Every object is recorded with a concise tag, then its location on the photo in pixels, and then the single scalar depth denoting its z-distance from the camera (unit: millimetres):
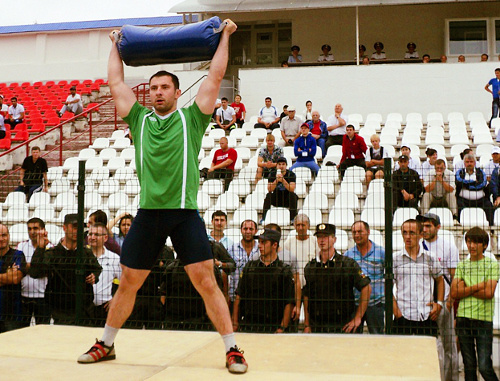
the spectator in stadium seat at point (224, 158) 12266
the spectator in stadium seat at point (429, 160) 11180
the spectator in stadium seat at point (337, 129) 14562
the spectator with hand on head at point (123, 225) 7812
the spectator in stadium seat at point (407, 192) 7347
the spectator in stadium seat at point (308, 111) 15922
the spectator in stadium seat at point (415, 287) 6781
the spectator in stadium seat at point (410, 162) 11359
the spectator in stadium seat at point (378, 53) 20562
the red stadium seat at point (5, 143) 16531
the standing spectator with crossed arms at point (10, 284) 7688
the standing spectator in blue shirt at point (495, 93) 16406
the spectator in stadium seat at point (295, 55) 20859
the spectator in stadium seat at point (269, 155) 11812
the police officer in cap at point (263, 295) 7059
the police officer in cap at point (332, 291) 6906
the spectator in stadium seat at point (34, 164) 13180
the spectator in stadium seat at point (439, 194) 8148
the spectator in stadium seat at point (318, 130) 14148
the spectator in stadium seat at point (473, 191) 9008
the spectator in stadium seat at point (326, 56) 21203
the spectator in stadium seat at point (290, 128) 14559
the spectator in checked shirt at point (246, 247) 7445
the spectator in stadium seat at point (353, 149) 11930
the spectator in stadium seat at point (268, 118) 16047
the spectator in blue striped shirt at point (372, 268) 6910
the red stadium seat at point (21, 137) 16981
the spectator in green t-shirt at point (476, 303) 6578
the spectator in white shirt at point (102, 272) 7551
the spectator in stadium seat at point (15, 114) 18750
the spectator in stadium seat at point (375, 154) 11828
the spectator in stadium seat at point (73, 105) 19062
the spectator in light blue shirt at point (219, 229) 7723
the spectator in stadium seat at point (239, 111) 16703
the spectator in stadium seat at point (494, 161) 10854
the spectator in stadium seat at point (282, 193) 8333
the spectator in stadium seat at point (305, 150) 12172
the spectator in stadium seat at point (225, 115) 16219
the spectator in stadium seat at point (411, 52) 20656
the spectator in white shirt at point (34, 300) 7676
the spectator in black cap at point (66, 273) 7559
